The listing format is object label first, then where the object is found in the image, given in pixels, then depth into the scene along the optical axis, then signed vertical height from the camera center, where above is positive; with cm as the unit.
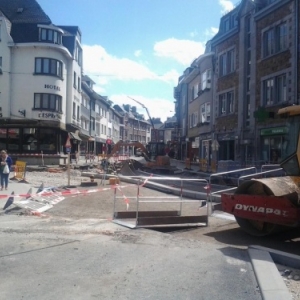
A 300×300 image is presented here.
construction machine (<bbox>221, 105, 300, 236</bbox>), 825 -74
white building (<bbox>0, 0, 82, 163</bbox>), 3759 +610
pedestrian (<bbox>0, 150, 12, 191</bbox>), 1727 -55
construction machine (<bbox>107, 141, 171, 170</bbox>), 3117 -16
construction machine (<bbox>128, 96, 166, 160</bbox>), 4116 +97
